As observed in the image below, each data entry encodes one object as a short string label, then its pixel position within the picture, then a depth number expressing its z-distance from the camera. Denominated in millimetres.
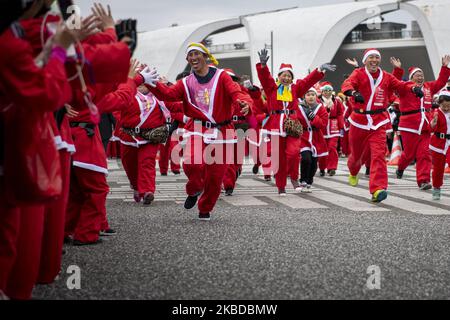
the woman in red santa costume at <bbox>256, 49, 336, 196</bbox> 12633
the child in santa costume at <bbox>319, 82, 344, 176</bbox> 17531
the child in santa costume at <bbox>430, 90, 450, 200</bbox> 11367
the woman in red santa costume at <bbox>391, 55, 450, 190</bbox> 14048
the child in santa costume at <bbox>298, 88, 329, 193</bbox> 13383
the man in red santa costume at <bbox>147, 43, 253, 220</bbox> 8773
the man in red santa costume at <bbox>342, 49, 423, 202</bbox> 10867
